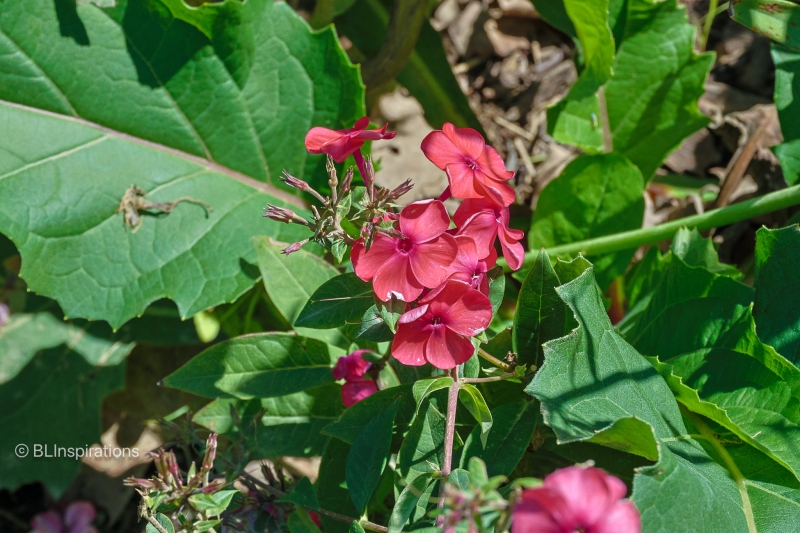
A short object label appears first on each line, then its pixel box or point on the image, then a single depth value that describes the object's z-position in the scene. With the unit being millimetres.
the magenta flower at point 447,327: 573
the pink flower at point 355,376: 637
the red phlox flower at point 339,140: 589
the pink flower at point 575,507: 523
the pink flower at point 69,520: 794
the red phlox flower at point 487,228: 582
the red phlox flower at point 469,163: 587
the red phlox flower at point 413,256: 569
